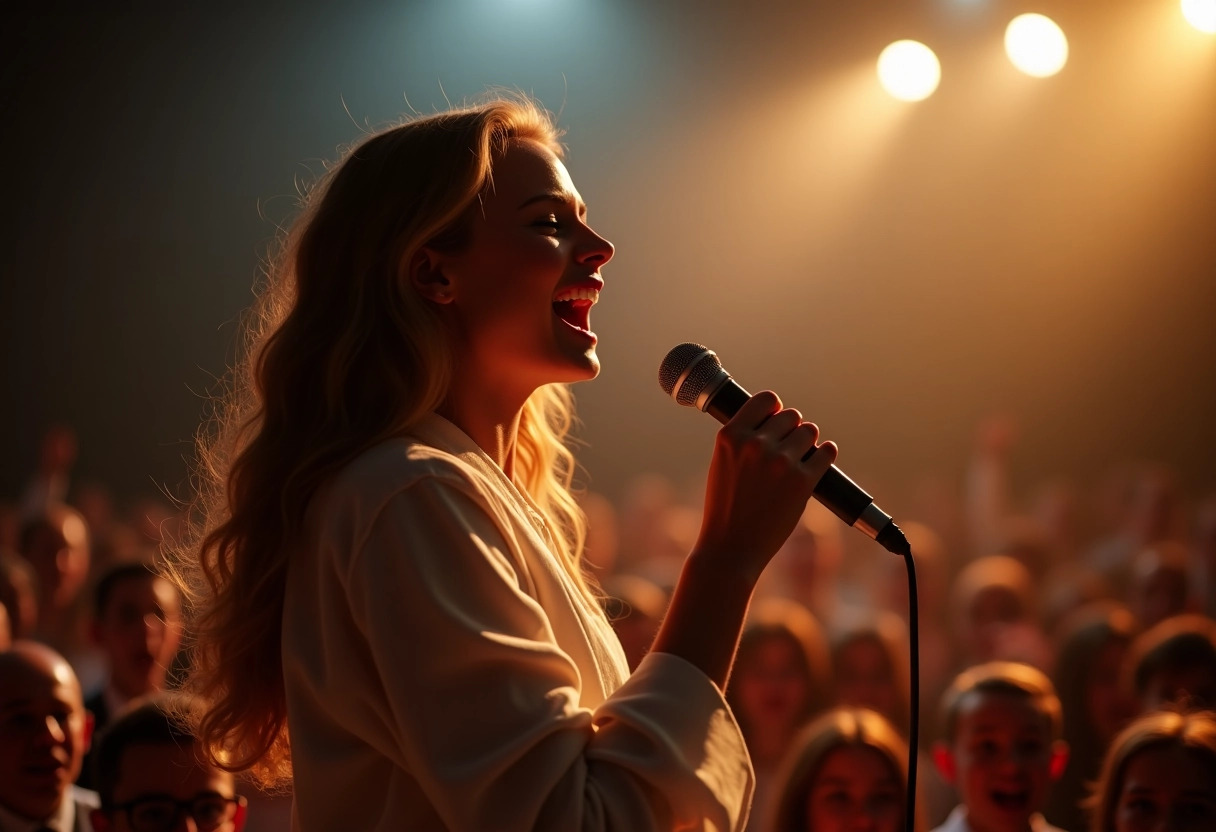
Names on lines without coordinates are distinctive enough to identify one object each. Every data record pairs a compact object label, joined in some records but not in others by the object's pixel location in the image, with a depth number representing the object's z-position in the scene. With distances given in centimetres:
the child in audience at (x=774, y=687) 382
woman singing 113
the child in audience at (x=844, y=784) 279
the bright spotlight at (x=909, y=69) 739
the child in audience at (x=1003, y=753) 286
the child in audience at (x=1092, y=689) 395
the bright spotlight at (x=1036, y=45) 697
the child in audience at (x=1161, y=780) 259
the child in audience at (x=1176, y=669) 358
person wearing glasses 237
